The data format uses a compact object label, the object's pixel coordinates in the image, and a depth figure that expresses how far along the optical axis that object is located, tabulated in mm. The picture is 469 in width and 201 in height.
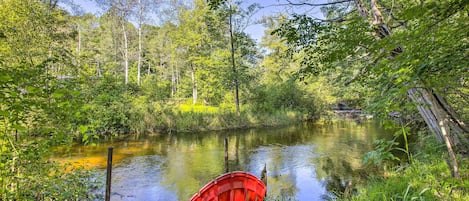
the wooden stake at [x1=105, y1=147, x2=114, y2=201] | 3178
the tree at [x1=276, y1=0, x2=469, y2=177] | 1949
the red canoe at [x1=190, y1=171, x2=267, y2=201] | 3352
